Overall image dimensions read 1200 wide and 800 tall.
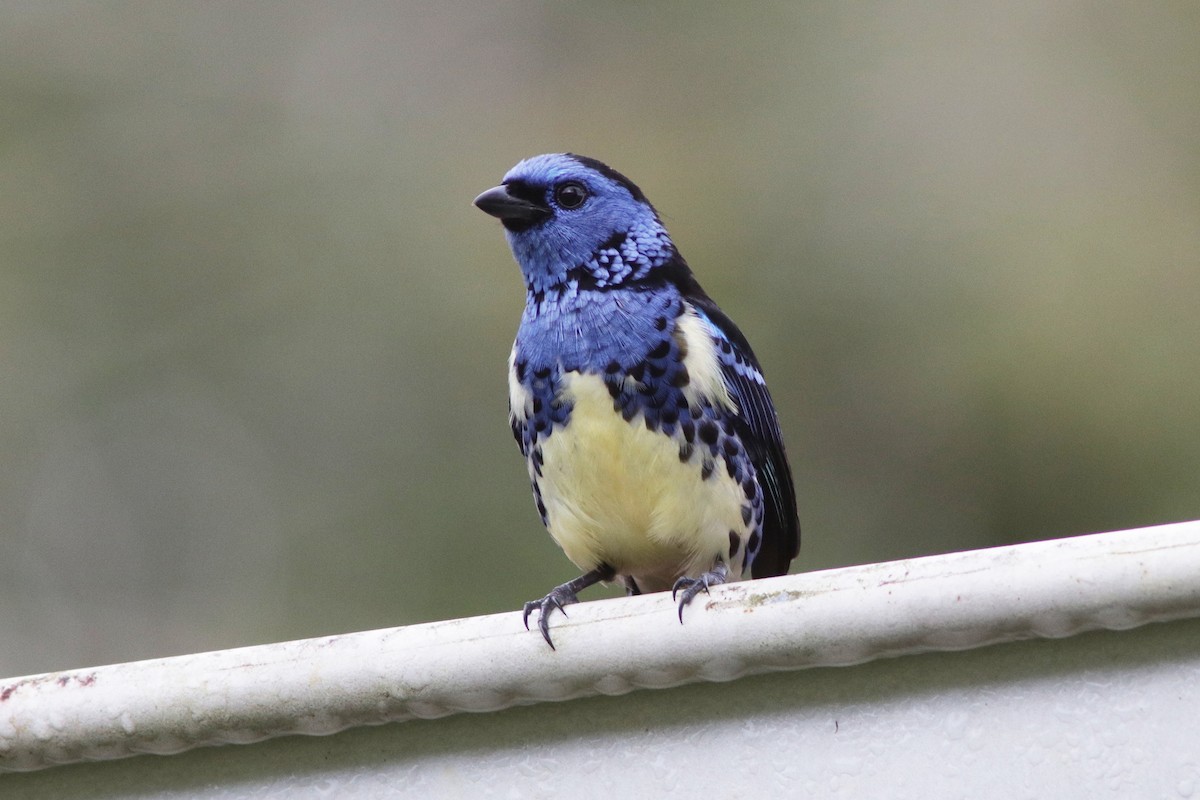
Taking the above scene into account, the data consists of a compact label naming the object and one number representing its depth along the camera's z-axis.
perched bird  2.89
